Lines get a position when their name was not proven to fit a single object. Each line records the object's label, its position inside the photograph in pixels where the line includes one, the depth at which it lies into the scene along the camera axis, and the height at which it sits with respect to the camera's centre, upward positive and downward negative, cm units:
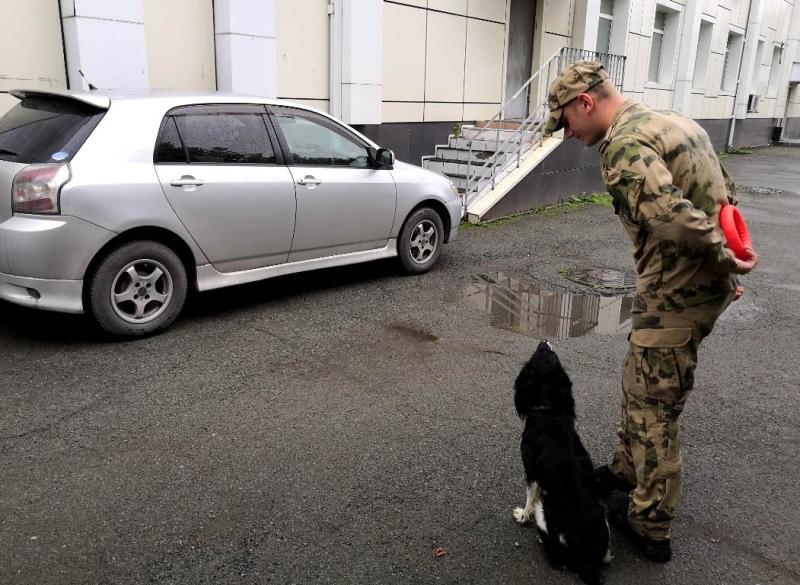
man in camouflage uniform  238 -58
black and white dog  254 -143
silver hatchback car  456 -87
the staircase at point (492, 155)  1035 -108
